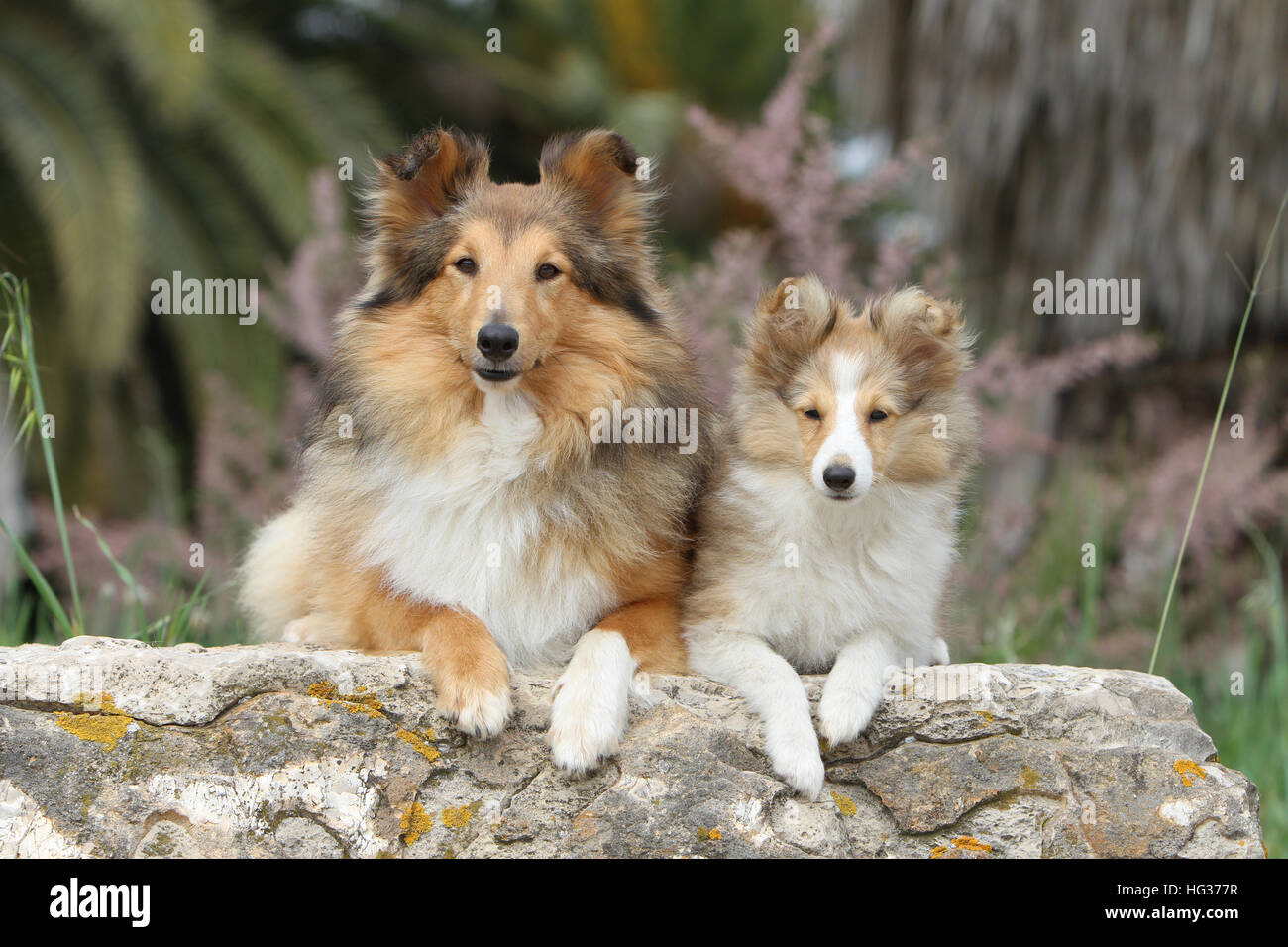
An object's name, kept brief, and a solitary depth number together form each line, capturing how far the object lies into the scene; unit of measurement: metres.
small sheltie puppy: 3.89
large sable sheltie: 3.96
